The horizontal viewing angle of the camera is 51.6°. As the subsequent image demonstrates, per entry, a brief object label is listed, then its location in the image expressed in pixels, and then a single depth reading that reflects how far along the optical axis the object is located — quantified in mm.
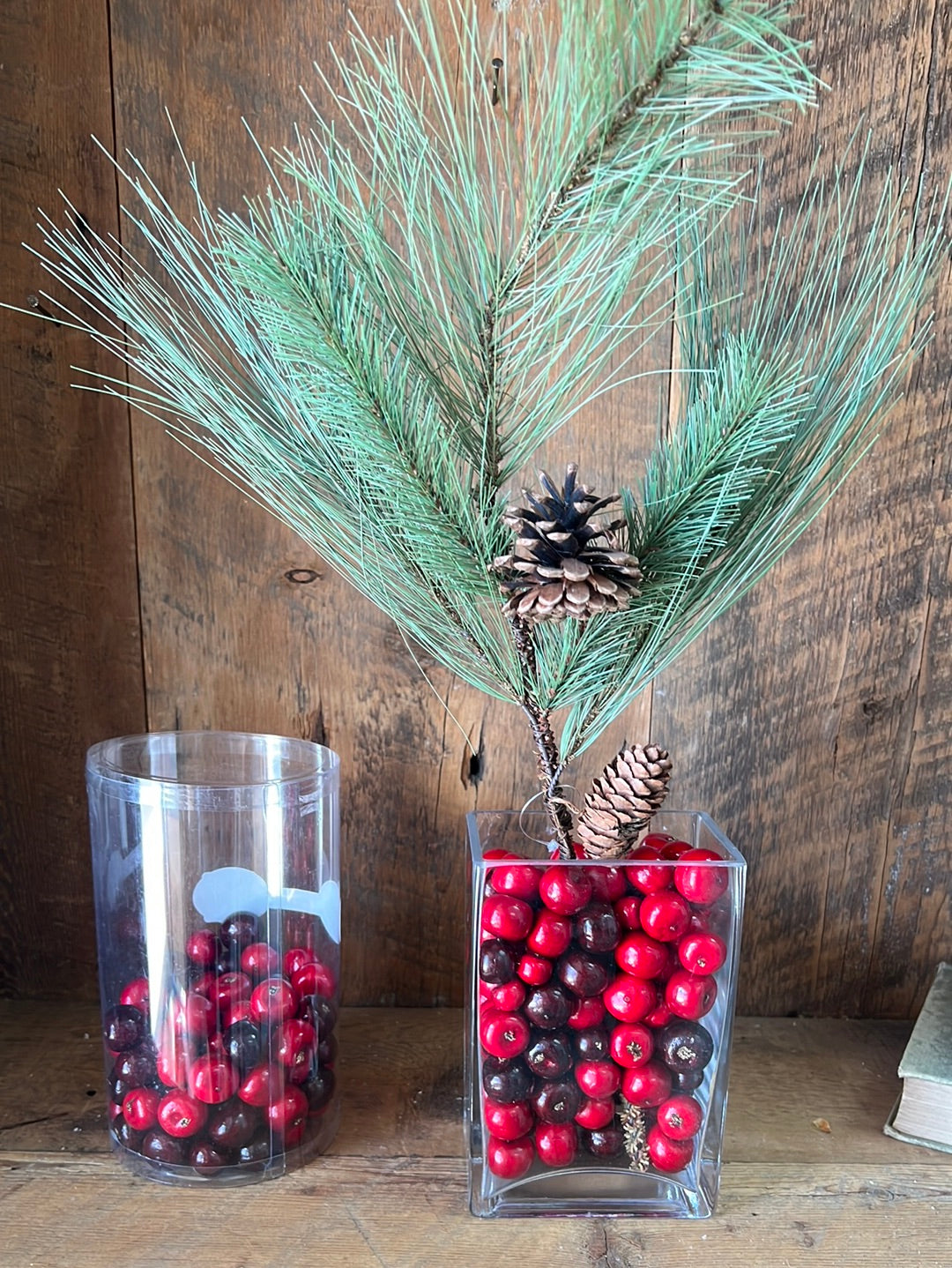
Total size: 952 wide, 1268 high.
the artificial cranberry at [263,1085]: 628
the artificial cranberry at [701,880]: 594
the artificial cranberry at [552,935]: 592
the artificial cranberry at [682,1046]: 597
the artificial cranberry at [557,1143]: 612
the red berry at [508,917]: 593
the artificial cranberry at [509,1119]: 611
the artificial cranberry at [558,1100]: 603
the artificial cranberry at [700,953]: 596
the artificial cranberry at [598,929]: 591
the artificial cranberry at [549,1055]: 597
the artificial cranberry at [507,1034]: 596
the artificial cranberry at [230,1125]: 629
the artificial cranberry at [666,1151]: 611
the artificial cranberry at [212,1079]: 622
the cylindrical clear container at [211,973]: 626
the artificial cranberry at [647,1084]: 597
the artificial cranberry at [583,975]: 590
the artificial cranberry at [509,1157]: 619
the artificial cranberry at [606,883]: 594
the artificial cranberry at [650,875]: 594
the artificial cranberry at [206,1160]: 632
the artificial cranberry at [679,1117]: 604
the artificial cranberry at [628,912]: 597
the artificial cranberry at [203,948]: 630
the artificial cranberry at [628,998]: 590
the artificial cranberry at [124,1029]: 642
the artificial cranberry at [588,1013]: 595
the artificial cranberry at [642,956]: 590
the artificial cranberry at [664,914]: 590
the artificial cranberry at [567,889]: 589
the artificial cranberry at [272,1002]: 630
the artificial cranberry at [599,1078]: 596
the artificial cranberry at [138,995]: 642
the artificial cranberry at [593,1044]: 595
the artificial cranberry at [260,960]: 634
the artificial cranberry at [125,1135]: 643
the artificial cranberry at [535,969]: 593
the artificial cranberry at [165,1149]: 631
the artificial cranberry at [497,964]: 597
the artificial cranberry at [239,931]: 635
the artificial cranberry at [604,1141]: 614
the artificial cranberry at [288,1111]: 640
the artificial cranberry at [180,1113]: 625
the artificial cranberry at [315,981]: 662
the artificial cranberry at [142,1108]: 633
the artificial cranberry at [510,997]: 597
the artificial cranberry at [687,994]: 594
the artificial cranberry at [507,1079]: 605
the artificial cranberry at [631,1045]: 592
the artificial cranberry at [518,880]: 596
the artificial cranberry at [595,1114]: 604
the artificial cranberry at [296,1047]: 639
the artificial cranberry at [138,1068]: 636
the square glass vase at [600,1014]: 593
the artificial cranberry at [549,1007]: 591
